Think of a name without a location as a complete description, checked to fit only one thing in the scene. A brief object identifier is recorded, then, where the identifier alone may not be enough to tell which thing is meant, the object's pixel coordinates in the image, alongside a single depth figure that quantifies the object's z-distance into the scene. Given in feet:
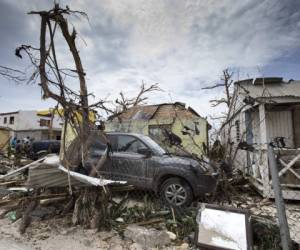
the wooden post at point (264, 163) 22.16
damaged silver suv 18.37
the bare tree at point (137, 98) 86.28
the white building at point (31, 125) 122.62
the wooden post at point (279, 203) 8.85
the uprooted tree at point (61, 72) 13.56
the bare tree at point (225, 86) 72.79
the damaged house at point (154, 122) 41.75
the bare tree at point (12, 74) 15.06
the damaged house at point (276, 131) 22.13
